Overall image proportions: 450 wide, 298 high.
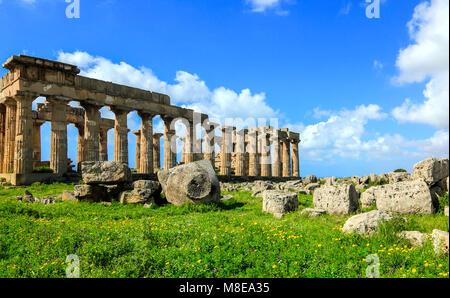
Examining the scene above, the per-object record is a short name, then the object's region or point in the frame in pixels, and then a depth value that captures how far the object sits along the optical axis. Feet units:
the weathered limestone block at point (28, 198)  50.14
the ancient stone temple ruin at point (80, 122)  75.10
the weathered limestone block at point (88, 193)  48.73
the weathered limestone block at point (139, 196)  47.47
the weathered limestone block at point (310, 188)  60.40
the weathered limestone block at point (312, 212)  33.56
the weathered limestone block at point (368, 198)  37.01
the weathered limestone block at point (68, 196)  51.83
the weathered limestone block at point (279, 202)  38.34
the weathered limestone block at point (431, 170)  32.91
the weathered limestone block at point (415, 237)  20.98
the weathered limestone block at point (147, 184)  48.66
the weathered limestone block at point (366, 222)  23.82
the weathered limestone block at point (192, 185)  45.16
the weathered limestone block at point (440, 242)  18.48
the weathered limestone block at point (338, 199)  34.01
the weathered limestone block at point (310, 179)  92.35
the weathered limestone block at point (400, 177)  55.01
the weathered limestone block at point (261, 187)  59.62
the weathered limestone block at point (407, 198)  30.07
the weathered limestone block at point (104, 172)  49.24
